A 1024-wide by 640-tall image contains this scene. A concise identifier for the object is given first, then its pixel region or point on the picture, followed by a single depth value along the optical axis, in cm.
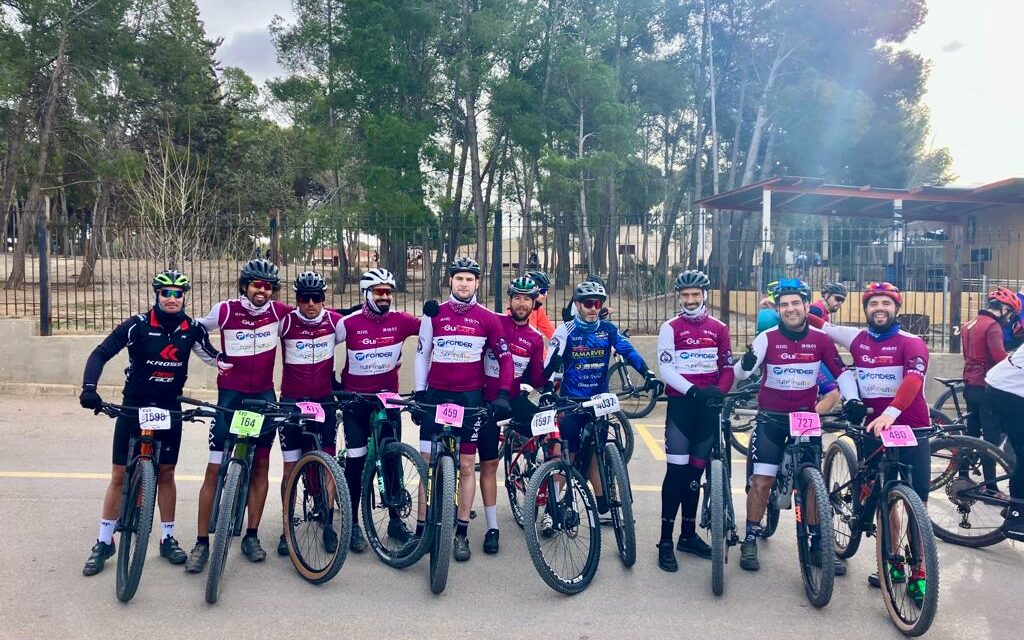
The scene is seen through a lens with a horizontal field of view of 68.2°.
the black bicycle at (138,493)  430
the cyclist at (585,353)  548
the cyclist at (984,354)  644
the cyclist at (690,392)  501
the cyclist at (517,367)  539
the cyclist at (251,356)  505
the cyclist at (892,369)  473
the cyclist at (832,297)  804
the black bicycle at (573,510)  459
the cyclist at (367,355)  535
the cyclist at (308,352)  525
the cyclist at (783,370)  503
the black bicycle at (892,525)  397
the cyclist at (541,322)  852
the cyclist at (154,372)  480
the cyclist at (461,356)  527
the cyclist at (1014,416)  523
